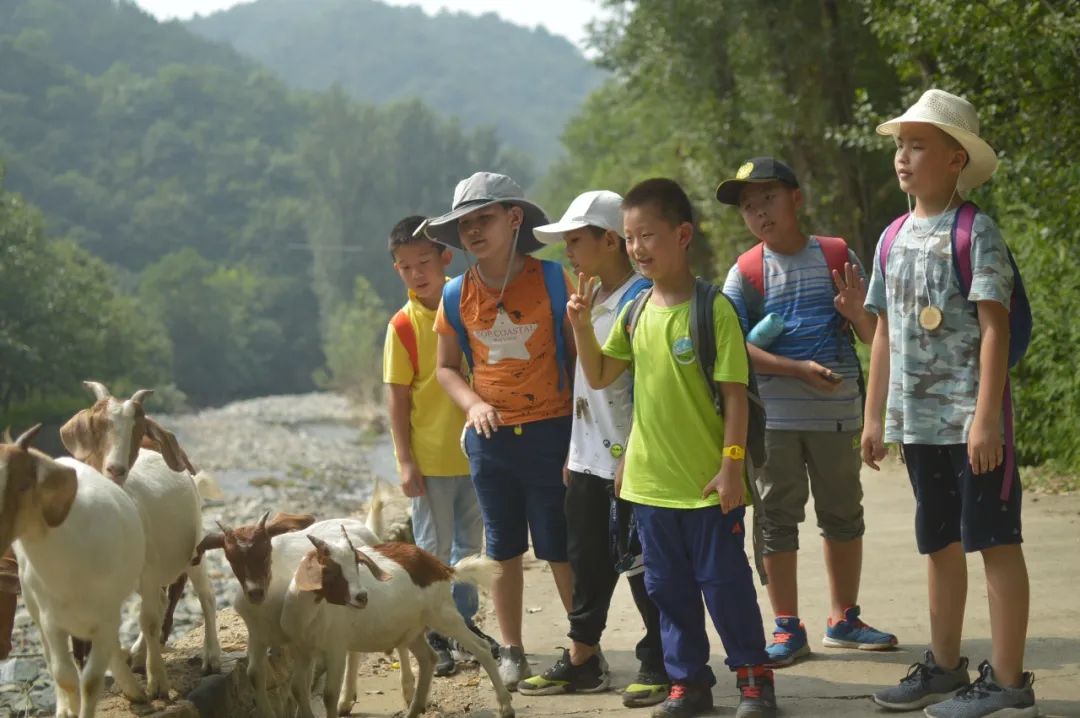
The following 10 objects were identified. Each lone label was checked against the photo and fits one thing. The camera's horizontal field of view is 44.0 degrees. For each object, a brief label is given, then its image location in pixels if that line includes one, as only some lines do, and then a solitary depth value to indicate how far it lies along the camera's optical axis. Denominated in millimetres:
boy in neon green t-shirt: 4980
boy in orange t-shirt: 5871
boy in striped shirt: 5883
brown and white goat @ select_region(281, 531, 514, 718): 5043
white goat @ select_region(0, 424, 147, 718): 4328
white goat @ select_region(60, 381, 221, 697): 4961
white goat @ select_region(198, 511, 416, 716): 5004
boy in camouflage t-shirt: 4680
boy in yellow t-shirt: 6570
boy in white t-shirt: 5512
